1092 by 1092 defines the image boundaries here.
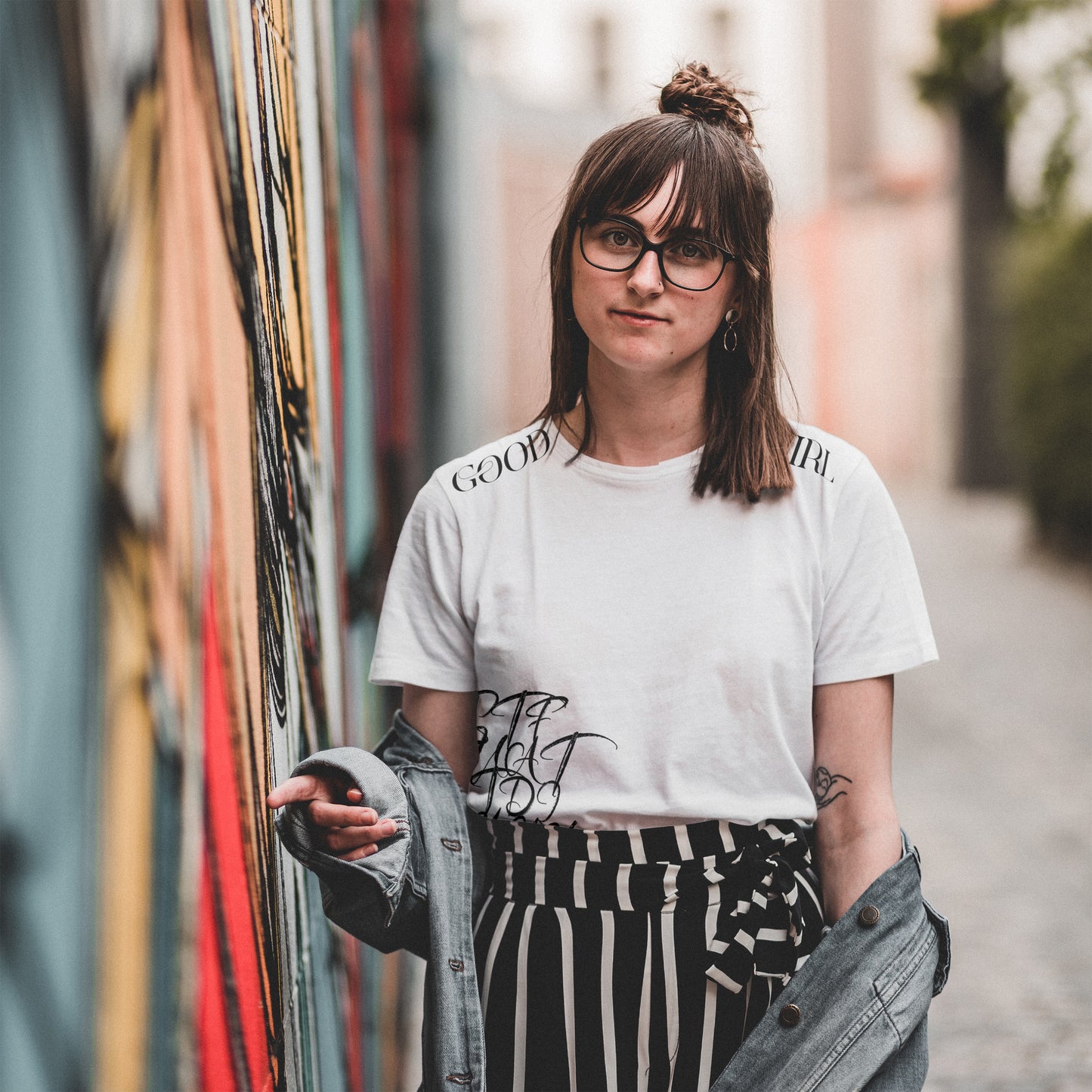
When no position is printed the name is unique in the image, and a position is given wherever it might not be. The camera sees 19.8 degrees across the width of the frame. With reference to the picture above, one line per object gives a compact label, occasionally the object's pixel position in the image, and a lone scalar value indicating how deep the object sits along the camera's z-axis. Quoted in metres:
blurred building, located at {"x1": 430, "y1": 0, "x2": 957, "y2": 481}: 28.87
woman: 2.73
